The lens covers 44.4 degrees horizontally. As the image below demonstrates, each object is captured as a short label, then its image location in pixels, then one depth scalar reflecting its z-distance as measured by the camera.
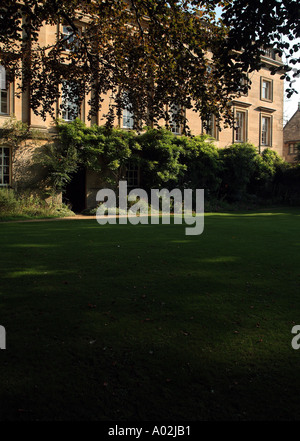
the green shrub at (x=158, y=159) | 22.03
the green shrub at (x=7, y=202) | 16.47
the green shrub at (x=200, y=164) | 23.83
